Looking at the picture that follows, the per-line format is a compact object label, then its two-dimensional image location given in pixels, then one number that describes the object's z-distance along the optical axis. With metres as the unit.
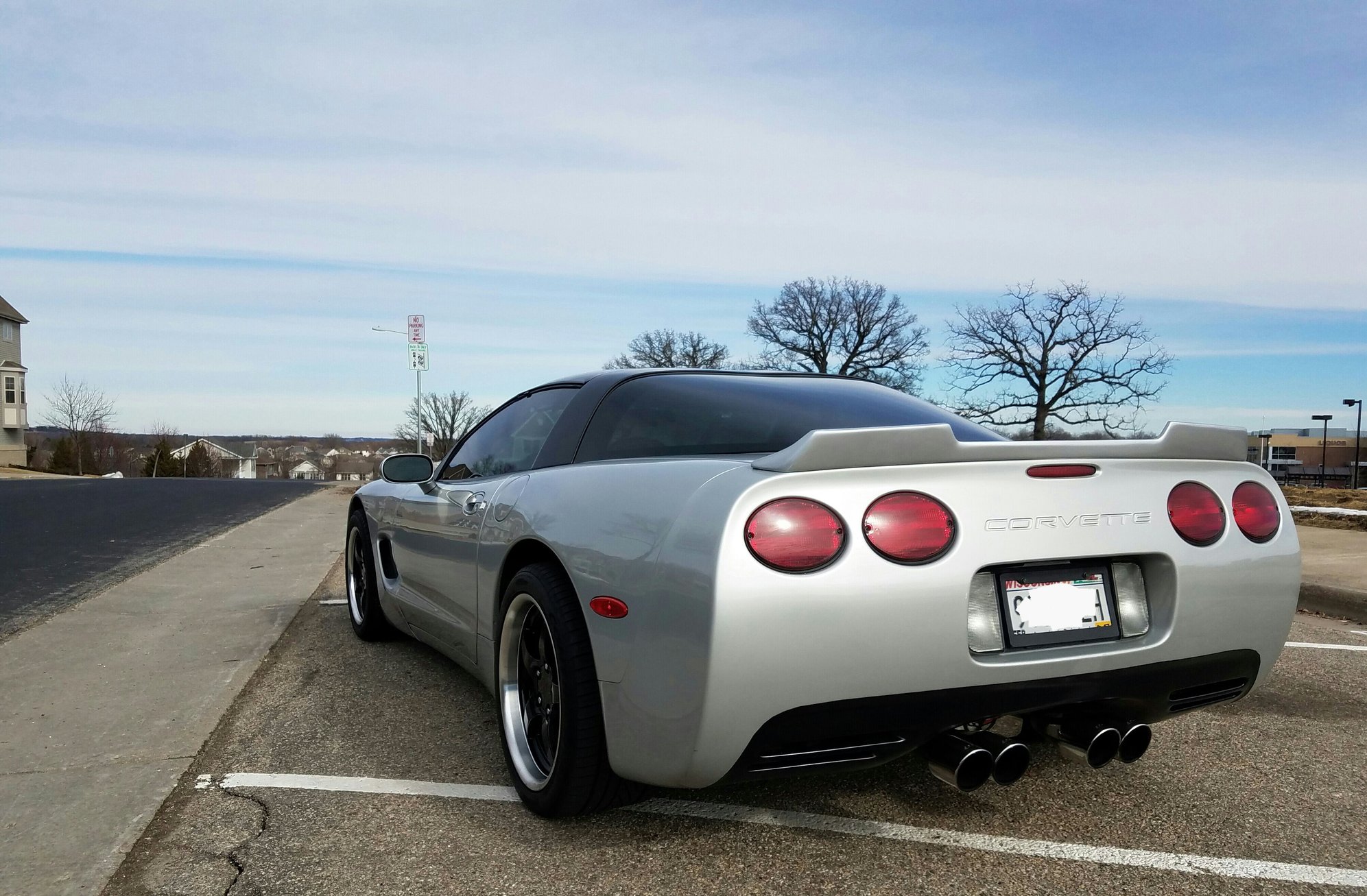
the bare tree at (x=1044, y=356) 43.38
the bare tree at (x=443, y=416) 71.94
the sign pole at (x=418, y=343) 27.88
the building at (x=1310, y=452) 99.12
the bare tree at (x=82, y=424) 63.81
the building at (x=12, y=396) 55.69
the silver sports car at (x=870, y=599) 2.18
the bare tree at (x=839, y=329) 57.84
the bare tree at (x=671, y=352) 60.47
